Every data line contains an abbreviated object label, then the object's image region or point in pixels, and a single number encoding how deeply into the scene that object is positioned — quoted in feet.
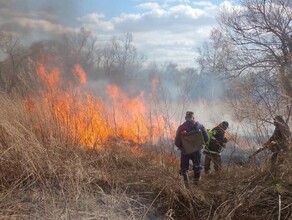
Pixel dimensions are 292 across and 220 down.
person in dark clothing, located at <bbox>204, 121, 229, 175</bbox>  24.02
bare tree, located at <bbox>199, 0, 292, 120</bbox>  62.03
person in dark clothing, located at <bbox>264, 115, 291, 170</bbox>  18.28
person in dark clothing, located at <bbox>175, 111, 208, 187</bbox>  23.63
